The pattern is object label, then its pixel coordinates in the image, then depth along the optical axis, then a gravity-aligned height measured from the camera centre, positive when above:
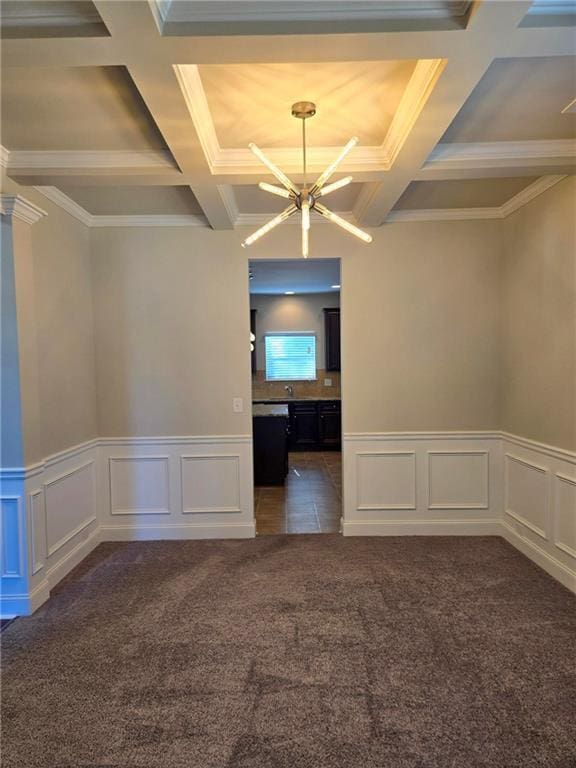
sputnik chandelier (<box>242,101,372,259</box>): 2.12 +0.85
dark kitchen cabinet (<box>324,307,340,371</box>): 8.08 +0.49
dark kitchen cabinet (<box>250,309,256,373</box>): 8.13 +0.68
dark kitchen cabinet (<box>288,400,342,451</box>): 7.70 -1.04
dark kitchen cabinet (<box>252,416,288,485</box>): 5.59 -1.06
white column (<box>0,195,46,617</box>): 2.72 -0.32
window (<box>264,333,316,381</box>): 8.30 +0.15
